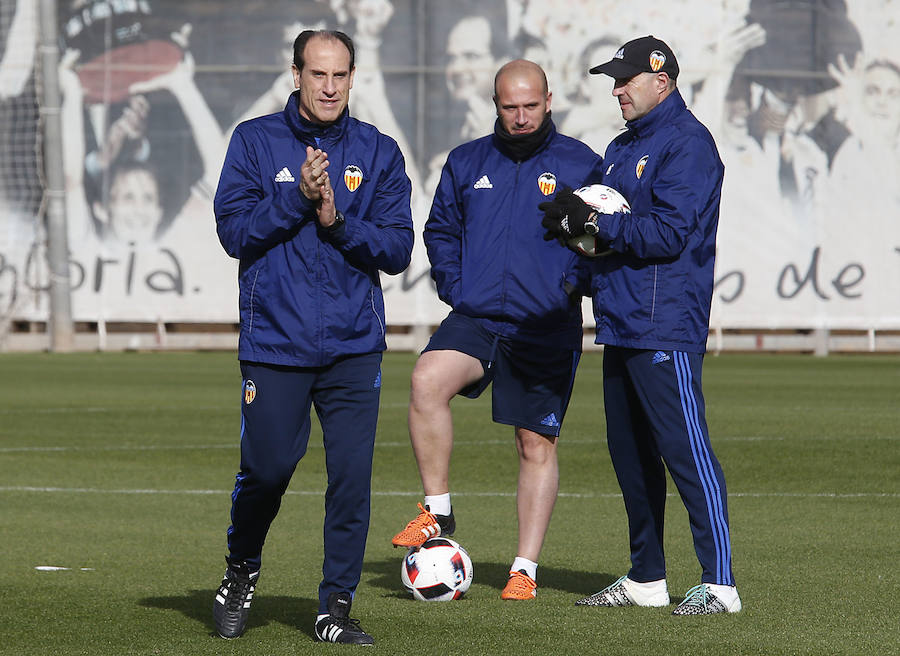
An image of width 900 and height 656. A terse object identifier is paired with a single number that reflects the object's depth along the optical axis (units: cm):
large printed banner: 5875
